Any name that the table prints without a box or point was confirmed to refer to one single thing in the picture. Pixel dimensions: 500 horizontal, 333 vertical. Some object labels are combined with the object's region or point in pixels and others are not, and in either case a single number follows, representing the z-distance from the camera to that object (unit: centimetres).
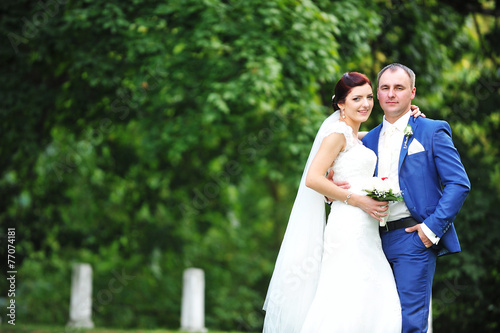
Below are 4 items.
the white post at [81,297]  1808
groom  775
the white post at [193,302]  1816
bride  804
